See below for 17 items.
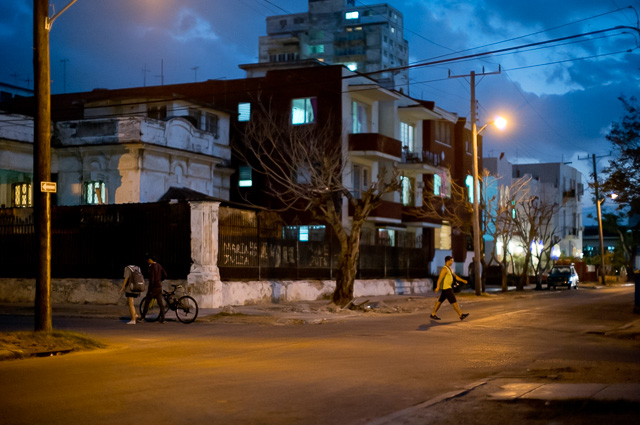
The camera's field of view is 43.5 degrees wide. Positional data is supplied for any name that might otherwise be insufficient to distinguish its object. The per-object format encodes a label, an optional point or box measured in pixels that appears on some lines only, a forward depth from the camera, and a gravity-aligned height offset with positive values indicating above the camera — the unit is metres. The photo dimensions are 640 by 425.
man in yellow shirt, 22.05 -0.78
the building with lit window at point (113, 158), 35.53 +4.73
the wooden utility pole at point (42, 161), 15.48 +1.95
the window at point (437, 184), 52.69 +4.91
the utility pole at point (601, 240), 60.75 +1.26
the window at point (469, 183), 56.93 +5.31
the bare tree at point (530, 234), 45.78 +1.32
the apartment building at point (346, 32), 114.56 +32.63
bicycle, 21.55 -1.26
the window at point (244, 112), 44.94 +8.28
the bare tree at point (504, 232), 42.50 +1.34
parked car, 53.25 -1.36
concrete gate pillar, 25.80 +0.13
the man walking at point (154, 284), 21.00 -0.62
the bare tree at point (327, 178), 27.22 +3.66
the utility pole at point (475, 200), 36.41 +2.64
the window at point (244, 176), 44.97 +4.67
